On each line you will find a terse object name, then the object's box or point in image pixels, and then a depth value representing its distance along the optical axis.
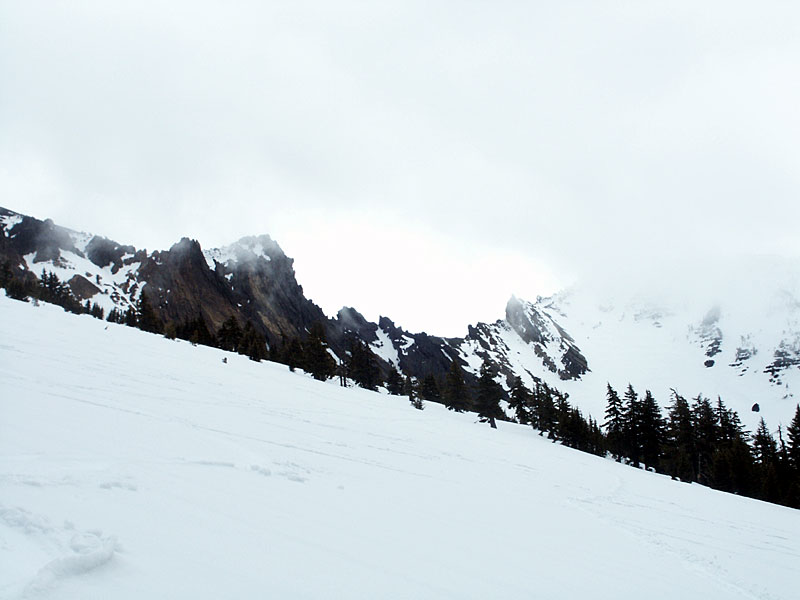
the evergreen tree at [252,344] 56.12
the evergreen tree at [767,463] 36.56
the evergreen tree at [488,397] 45.53
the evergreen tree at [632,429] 47.19
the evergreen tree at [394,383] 72.94
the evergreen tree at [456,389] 54.09
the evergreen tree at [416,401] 45.00
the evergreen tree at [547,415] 51.41
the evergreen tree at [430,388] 76.69
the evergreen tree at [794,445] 38.88
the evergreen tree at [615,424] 48.81
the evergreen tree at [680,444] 44.62
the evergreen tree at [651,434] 46.31
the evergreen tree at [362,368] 59.62
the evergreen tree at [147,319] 65.69
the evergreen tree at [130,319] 74.91
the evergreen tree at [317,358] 49.78
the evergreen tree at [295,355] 49.69
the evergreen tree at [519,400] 62.38
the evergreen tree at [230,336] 63.00
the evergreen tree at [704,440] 45.75
